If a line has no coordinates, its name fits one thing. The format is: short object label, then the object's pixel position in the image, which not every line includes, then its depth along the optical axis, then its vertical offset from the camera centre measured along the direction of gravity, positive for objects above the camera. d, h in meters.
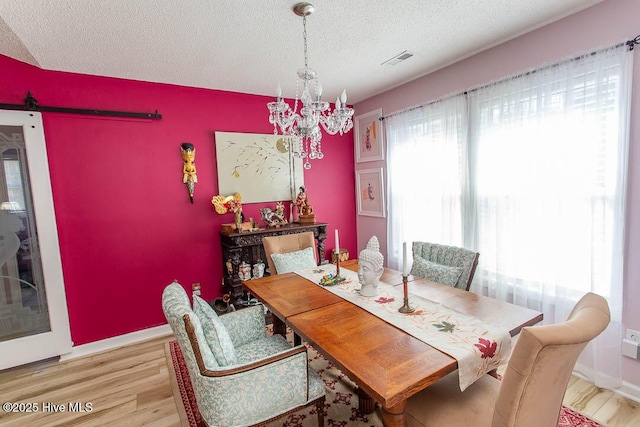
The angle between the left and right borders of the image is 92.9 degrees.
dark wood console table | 3.14 -0.63
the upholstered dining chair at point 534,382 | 0.96 -0.70
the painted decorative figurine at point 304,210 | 3.62 -0.25
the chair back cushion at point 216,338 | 1.44 -0.70
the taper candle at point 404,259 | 1.59 -0.41
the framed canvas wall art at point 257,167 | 3.35 +0.28
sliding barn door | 2.49 -0.39
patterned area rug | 1.84 -1.43
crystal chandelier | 1.76 +0.45
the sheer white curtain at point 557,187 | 1.95 -0.08
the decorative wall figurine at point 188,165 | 3.09 +0.31
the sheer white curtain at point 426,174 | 2.85 +0.09
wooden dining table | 1.12 -0.70
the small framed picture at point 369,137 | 3.77 +0.62
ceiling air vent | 2.59 +1.11
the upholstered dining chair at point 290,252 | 2.66 -0.58
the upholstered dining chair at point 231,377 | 1.32 -0.84
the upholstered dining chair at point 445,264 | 2.10 -0.61
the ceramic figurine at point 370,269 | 1.80 -0.50
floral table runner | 1.24 -0.69
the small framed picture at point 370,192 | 3.87 -0.09
